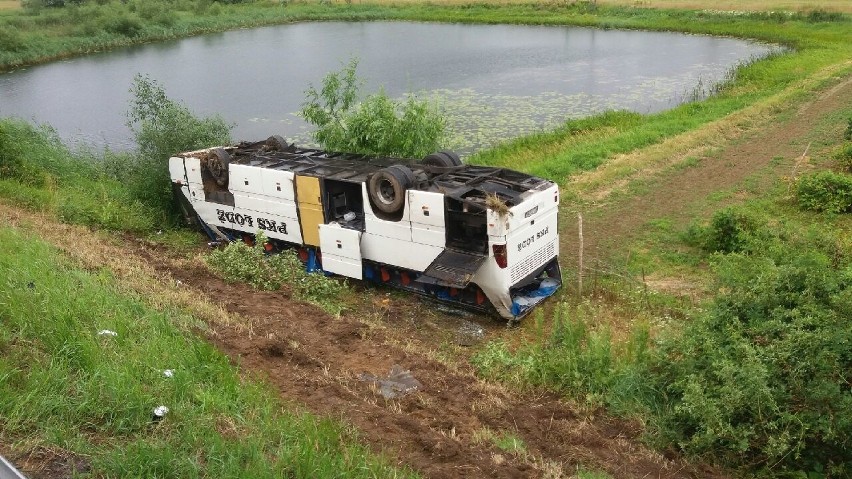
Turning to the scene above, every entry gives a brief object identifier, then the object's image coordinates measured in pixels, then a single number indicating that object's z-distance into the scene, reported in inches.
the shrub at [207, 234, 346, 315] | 452.1
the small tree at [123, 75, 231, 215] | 598.2
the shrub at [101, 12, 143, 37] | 2074.3
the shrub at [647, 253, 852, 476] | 236.1
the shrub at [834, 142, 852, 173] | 655.1
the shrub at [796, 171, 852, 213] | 557.3
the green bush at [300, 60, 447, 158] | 650.8
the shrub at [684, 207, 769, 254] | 493.0
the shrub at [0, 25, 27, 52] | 1723.7
